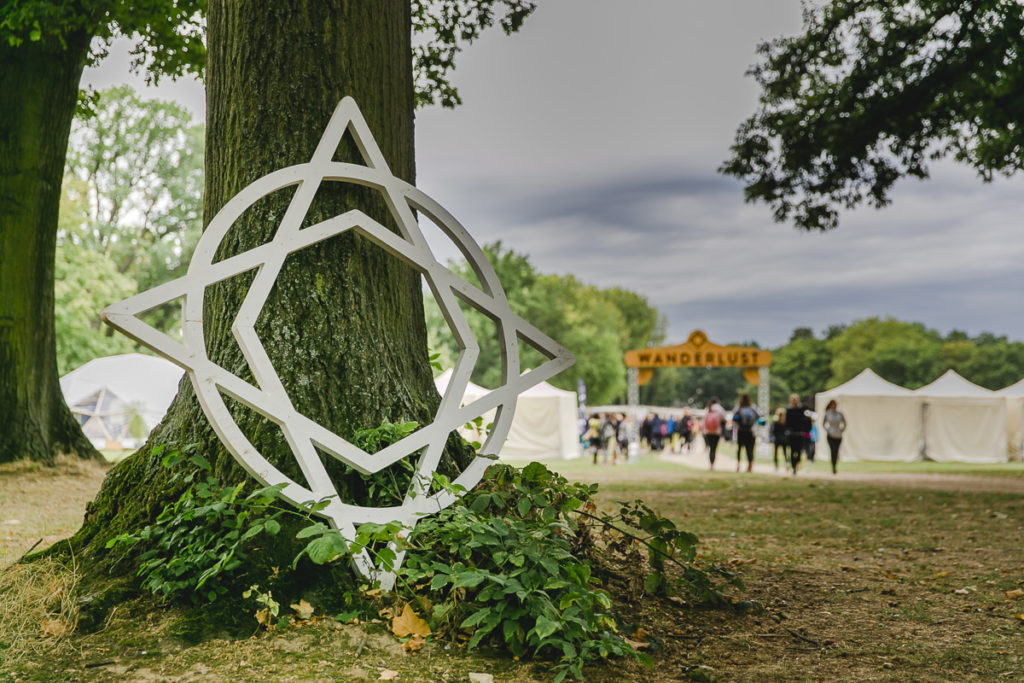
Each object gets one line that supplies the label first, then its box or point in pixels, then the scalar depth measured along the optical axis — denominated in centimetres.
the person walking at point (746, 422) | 1770
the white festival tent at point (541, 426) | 2834
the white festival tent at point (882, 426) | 2828
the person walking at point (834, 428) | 1817
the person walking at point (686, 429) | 3471
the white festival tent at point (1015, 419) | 2856
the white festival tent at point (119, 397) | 2798
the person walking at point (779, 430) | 1897
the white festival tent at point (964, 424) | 2783
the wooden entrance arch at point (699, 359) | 2784
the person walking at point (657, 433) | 3096
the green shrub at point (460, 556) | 346
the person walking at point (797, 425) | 1723
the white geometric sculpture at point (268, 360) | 358
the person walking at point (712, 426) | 1962
